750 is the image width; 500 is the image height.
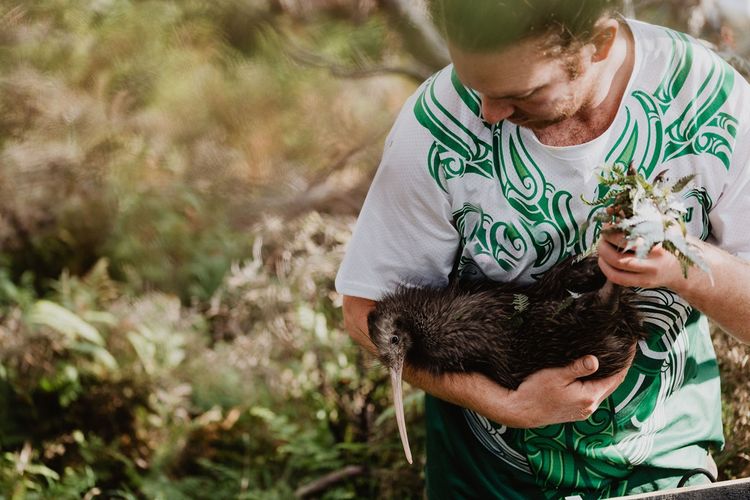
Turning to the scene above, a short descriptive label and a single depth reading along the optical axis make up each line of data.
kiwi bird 2.33
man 2.04
